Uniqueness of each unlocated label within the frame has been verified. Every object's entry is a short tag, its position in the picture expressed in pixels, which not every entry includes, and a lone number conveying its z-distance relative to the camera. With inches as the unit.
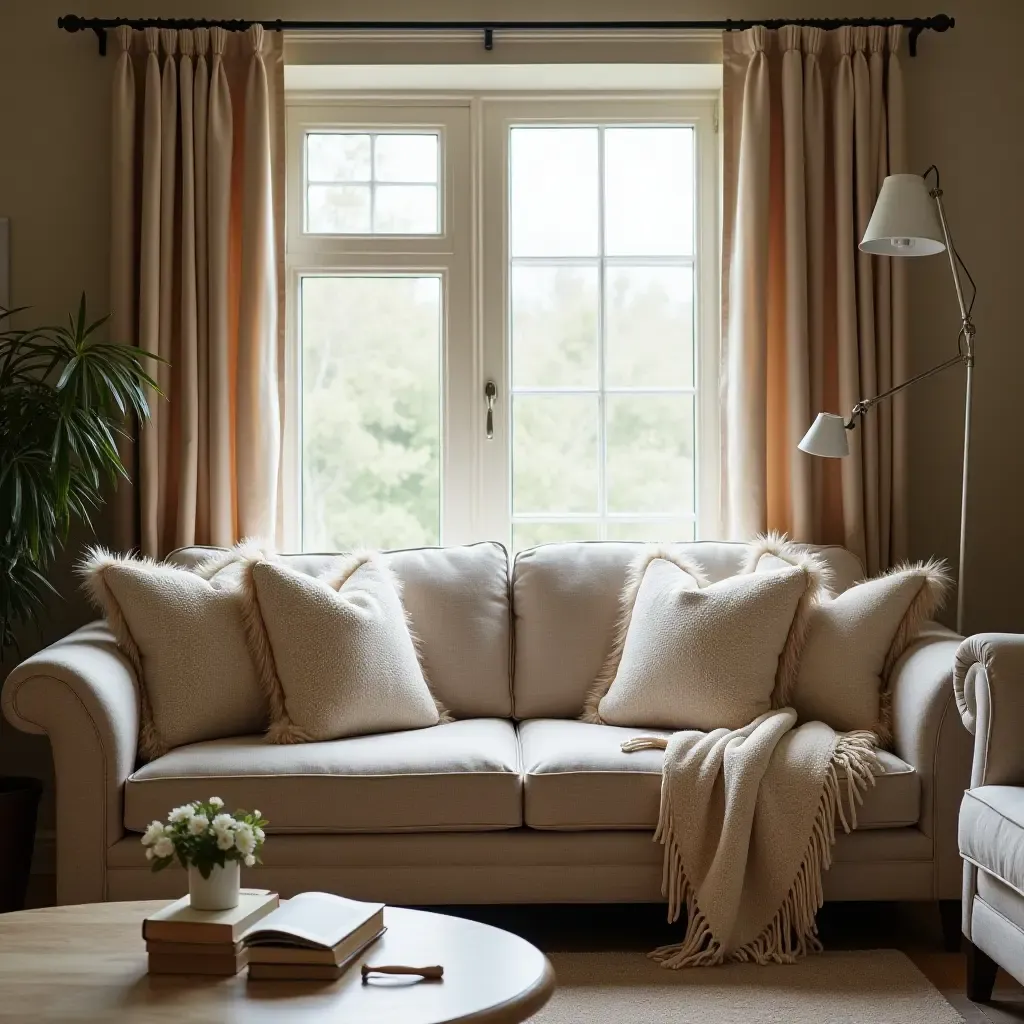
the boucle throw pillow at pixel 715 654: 115.0
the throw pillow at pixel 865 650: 113.8
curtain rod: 140.2
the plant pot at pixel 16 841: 114.6
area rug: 92.7
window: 150.7
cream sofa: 103.4
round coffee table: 61.6
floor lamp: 121.1
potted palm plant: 115.5
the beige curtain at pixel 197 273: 138.2
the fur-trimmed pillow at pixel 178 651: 113.3
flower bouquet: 68.7
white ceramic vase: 69.9
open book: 66.1
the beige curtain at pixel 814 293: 140.1
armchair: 86.5
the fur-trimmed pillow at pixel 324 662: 113.9
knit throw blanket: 102.3
